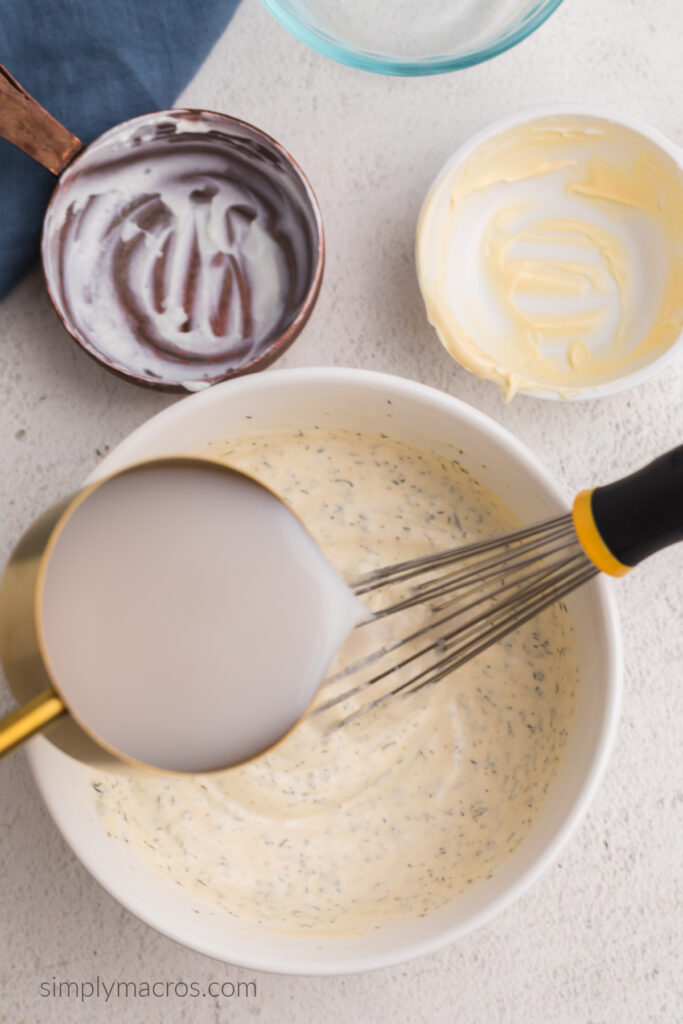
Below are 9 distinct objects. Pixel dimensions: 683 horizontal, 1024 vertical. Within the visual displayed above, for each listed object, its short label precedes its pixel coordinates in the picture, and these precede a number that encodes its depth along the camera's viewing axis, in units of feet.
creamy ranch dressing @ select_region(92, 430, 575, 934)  2.31
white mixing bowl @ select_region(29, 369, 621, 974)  2.04
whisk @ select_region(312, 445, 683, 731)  1.79
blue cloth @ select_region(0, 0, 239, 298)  2.37
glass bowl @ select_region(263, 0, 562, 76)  1.89
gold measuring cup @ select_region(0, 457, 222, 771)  1.40
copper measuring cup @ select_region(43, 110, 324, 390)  2.45
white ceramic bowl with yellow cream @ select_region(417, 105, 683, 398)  2.46
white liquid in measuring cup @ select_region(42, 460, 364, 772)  1.66
